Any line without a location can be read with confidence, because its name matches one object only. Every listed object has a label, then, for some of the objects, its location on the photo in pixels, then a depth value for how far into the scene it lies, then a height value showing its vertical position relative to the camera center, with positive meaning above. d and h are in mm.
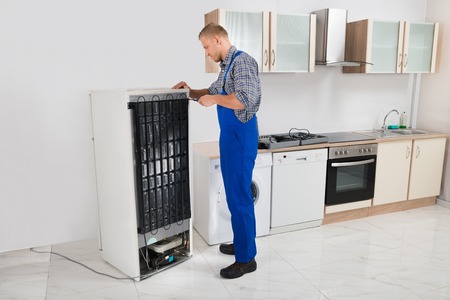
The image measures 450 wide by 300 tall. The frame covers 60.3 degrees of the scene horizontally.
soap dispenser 4492 -407
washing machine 3189 -953
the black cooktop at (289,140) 3355 -500
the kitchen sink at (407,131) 4332 -521
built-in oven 3635 -851
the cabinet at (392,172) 3877 -878
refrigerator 2521 -620
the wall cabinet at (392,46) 3812 +390
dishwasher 3422 -932
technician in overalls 2518 -300
